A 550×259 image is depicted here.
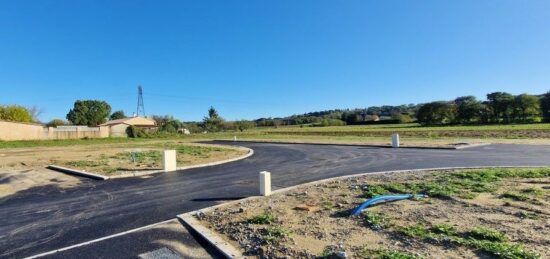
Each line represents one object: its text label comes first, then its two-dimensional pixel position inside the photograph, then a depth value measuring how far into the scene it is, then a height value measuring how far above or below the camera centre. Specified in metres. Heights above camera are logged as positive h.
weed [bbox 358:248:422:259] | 3.95 -1.61
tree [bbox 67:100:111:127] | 88.69 +6.05
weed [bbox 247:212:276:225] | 5.66 -1.59
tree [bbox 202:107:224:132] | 74.26 +1.52
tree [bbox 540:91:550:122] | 60.49 +2.02
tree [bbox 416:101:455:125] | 71.94 +1.77
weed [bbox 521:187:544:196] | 6.88 -1.57
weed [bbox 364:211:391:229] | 5.24 -1.60
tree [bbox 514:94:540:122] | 61.31 +1.95
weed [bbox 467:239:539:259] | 3.81 -1.58
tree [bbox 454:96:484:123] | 66.97 +1.67
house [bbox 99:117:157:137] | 50.51 +1.35
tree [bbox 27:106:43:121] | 74.07 +5.18
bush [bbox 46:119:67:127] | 73.71 +3.14
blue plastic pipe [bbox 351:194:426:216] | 6.02 -1.54
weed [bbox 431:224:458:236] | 4.72 -1.59
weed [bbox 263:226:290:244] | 4.76 -1.61
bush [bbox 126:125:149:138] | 49.19 +0.09
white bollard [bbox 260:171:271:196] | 8.04 -1.38
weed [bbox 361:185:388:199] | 7.37 -1.57
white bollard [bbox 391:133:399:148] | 21.73 -1.20
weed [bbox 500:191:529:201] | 6.48 -1.56
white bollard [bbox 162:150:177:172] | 13.12 -1.17
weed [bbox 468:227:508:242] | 4.43 -1.59
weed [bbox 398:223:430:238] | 4.70 -1.60
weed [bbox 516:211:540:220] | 5.32 -1.60
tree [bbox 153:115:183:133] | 57.66 +1.21
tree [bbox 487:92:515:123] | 63.41 +2.16
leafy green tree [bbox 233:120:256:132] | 76.88 +0.89
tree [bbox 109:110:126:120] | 106.00 +5.95
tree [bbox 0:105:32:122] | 56.69 +4.34
